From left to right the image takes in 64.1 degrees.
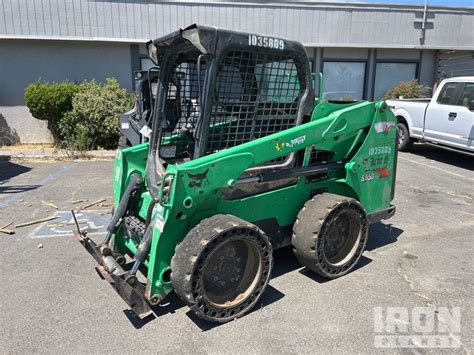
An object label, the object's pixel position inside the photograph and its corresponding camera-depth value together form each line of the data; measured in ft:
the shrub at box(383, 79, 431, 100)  44.52
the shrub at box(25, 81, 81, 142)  34.81
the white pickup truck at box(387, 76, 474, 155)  28.68
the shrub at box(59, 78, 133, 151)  34.94
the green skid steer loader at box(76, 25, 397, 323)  9.95
